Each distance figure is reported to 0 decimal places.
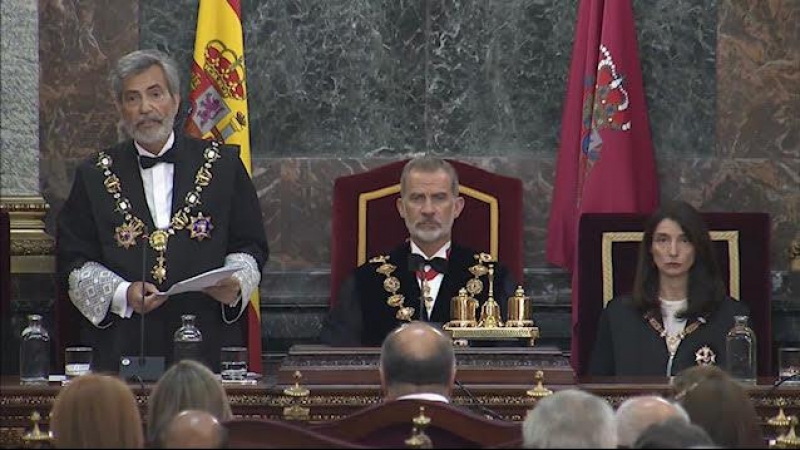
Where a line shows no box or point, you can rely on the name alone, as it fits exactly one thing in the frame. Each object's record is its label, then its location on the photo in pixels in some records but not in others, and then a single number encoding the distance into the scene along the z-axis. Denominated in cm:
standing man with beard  1677
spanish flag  1909
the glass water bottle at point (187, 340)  1574
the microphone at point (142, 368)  1552
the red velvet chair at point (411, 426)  1202
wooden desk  1514
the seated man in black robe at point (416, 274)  1720
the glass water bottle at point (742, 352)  1588
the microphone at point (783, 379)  1530
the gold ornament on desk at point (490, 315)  1641
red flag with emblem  1942
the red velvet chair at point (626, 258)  1819
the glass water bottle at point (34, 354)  1569
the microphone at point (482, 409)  1482
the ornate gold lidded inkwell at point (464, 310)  1655
